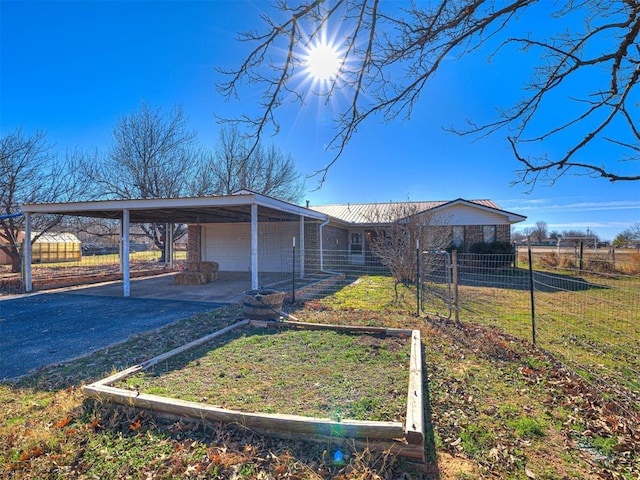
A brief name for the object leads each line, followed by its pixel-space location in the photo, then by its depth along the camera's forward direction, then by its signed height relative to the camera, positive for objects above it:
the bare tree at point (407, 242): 11.70 +0.18
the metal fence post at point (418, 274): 7.15 -0.60
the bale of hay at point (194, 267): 12.93 -0.72
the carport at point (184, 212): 8.44 +1.28
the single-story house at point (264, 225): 9.45 +1.13
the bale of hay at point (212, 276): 12.92 -1.10
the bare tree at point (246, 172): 23.95 +5.82
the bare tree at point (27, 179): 15.62 +3.49
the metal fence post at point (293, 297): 8.38 -1.27
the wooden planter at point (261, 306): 6.31 -1.12
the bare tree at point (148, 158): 21.72 +6.15
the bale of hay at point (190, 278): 12.32 -1.12
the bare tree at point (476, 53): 3.06 +1.90
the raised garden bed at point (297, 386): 2.61 -1.47
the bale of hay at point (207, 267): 12.90 -0.73
